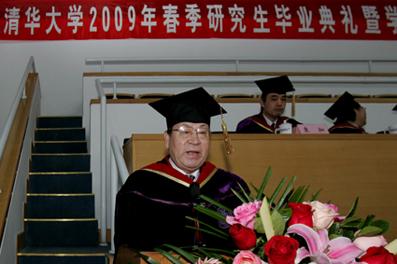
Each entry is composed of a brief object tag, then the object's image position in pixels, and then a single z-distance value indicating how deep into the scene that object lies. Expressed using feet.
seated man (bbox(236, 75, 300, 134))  15.44
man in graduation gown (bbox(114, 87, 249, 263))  8.36
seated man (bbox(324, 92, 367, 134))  15.17
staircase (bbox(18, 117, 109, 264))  13.44
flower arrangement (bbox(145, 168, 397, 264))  3.26
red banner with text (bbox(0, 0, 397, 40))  26.43
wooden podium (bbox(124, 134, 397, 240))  11.35
